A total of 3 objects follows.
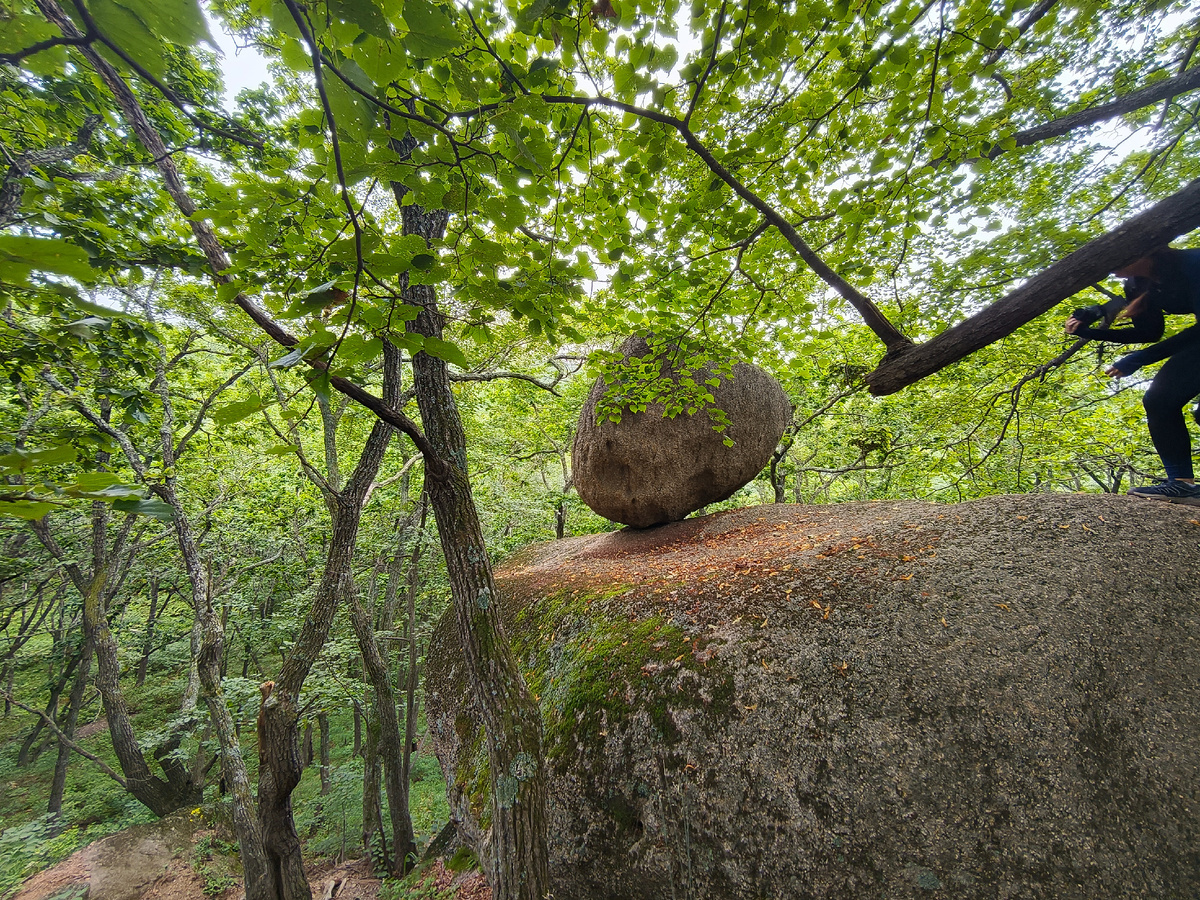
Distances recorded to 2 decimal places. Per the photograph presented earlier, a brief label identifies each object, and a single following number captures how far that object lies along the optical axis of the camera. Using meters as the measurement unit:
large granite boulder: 1.96
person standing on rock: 2.42
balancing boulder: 6.50
